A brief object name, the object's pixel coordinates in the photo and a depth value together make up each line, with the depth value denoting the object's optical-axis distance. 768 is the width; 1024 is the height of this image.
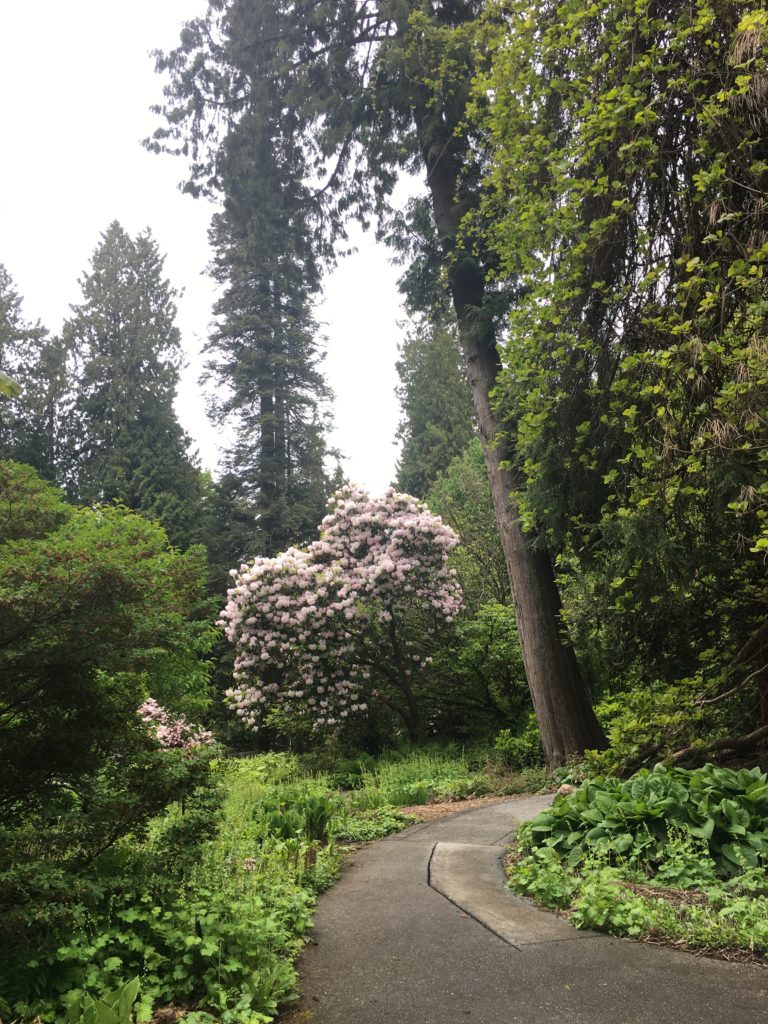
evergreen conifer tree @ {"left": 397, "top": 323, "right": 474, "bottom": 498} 29.88
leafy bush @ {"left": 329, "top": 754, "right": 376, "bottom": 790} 9.79
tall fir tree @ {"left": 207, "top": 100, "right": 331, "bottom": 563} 22.25
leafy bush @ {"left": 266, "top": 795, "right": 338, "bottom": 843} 5.34
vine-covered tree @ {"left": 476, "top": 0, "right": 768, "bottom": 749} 4.36
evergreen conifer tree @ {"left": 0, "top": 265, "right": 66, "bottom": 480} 22.80
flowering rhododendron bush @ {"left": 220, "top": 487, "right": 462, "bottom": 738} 11.71
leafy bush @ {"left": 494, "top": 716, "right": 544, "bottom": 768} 9.66
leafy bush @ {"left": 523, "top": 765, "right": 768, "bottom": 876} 3.97
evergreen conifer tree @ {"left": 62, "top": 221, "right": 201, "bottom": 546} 22.28
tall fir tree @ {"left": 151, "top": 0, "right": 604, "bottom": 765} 7.77
